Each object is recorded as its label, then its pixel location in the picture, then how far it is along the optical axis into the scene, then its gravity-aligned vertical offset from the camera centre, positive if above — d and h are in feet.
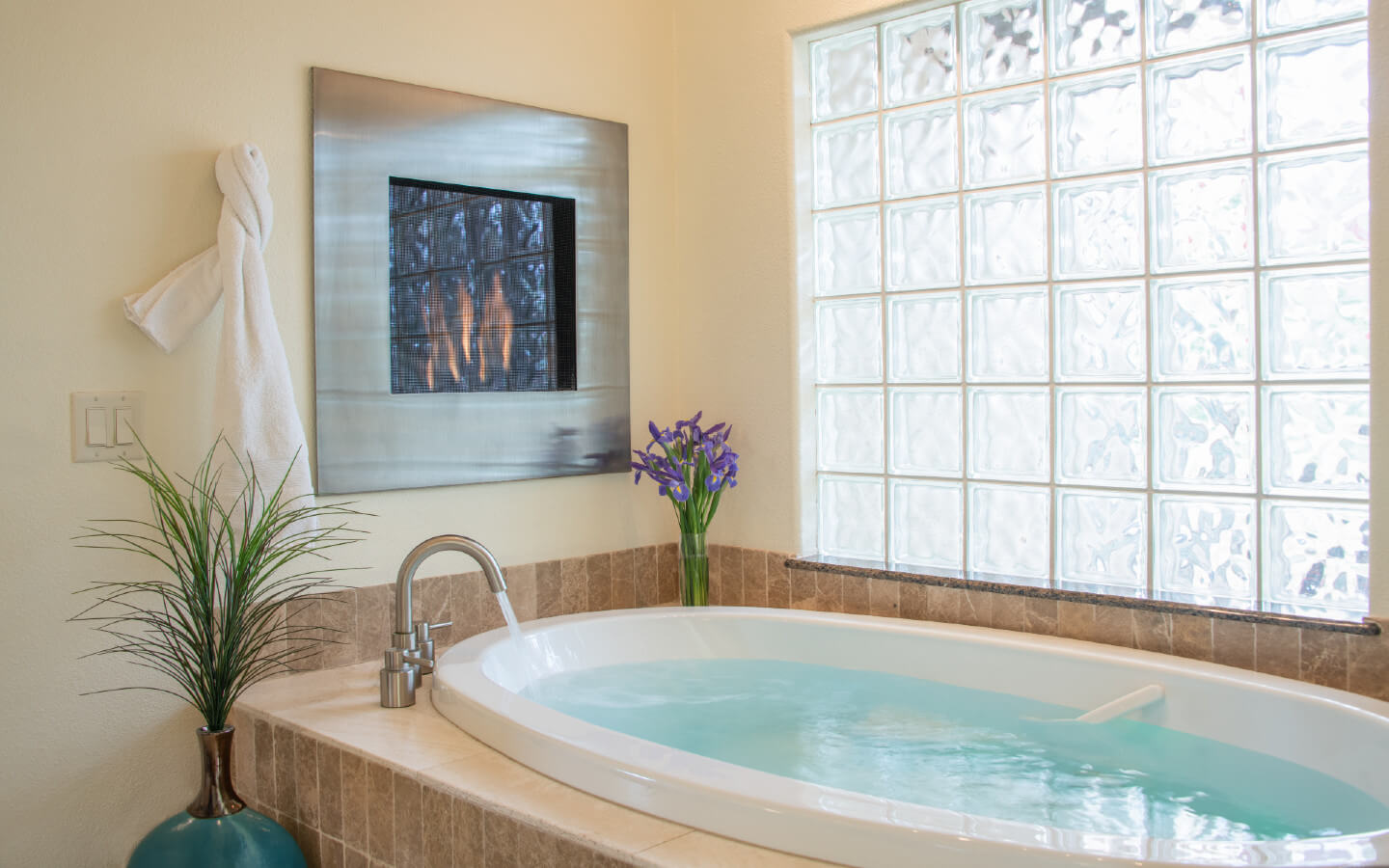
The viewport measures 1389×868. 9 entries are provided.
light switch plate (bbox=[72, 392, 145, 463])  6.79 +0.11
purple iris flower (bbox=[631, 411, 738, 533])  9.57 -0.31
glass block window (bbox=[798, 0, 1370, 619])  7.04 +0.94
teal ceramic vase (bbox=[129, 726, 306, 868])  6.09 -2.22
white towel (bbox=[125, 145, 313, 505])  7.07 +0.72
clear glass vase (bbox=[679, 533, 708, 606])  9.65 -1.19
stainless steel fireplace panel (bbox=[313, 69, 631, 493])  7.93 +1.11
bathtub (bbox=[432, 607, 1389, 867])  4.24 -1.58
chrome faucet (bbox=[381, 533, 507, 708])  6.91 -1.32
